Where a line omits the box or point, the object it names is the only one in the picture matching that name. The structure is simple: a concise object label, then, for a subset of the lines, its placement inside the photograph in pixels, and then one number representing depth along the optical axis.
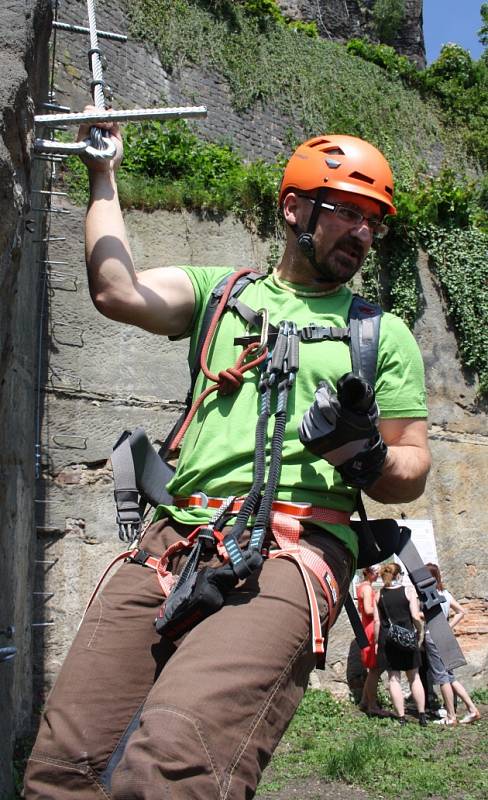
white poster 8.80
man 2.06
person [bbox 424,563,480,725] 7.81
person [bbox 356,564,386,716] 7.94
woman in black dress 7.97
